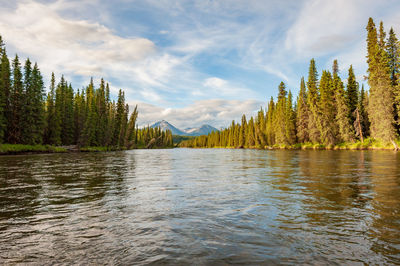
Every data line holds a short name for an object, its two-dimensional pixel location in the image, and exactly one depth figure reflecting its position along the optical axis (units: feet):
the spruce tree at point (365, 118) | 188.19
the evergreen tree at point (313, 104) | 208.85
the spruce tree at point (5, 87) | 140.67
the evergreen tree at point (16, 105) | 149.07
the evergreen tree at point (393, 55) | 145.38
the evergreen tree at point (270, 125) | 312.09
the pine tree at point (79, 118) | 228.63
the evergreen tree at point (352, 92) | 194.83
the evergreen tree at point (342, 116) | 179.83
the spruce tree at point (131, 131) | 319.88
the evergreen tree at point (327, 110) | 194.08
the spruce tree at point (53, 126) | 182.91
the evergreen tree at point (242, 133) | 418.10
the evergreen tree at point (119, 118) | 282.64
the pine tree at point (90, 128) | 208.03
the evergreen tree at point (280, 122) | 256.32
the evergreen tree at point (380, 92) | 139.54
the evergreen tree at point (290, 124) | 251.80
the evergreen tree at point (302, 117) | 234.40
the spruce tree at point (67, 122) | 208.13
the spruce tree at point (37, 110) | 157.89
